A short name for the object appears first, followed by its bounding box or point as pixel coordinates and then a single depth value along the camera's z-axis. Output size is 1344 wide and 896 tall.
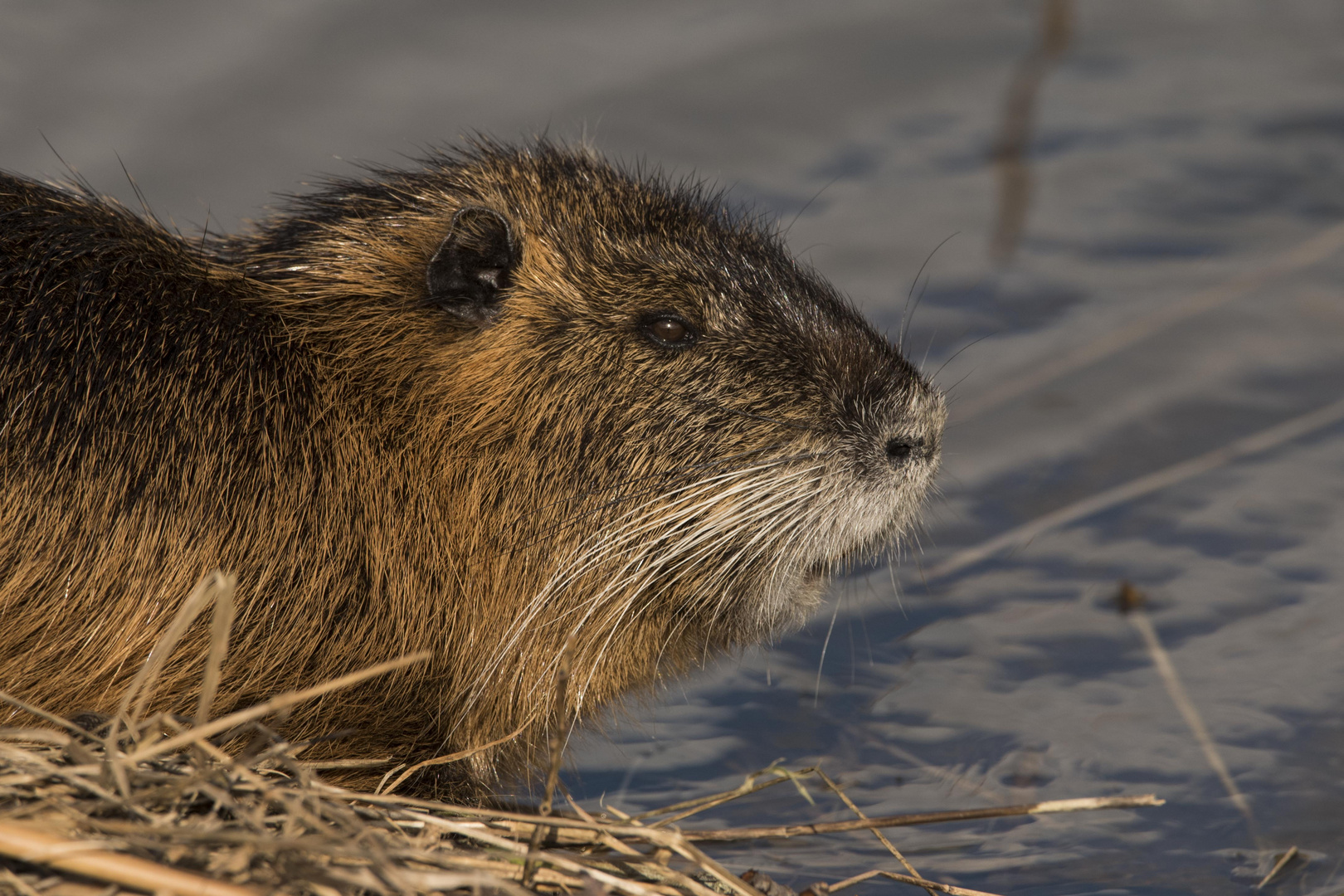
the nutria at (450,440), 5.95
